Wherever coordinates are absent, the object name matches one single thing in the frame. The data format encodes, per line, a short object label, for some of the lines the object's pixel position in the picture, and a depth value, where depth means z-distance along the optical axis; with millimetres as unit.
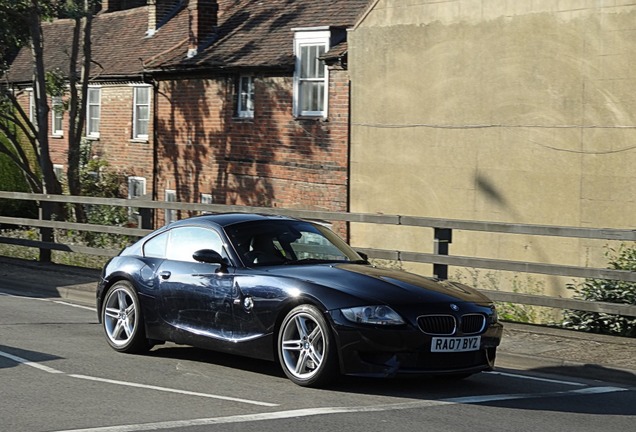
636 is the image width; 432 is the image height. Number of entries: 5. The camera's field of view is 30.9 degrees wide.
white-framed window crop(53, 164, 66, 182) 36353
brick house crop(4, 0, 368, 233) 25781
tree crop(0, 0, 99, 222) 25062
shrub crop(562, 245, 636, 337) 13383
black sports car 9031
